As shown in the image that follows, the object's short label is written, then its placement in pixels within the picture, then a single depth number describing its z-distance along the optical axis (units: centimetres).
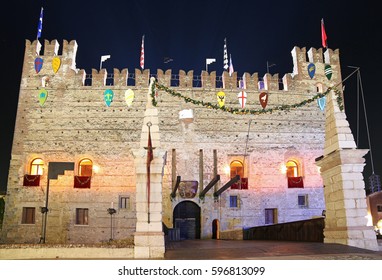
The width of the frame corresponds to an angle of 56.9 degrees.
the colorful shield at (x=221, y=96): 2012
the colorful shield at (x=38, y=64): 2018
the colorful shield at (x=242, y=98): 2003
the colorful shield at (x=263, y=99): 1992
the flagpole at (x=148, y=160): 664
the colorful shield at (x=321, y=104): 2050
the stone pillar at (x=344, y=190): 719
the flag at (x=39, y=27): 1986
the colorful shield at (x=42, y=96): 1970
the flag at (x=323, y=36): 2014
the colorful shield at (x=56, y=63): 2020
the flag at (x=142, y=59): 1996
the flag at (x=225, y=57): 2216
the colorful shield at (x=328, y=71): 2086
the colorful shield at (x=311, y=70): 2091
